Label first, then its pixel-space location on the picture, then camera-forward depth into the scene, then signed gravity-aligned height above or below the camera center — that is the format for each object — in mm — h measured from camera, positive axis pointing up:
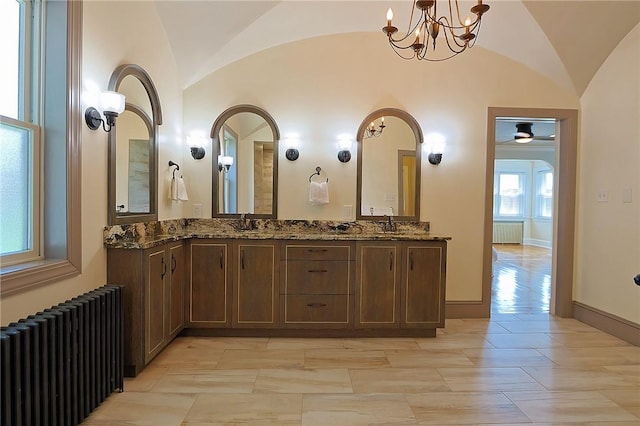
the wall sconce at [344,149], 3850 +602
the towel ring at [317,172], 3895 +364
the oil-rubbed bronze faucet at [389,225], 3873 -174
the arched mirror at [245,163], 3873 +447
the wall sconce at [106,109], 2354 +607
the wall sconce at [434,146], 3881 +650
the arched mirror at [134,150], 2668 +424
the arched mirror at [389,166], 3902 +442
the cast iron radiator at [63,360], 1531 -758
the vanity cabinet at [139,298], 2529 -643
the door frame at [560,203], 3979 +81
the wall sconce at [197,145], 3852 +616
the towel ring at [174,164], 3584 +386
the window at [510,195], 11469 +459
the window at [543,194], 10875 +485
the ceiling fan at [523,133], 5886 +1252
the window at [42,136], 1955 +372
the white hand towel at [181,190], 3576 +144
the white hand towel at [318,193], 3797 +142
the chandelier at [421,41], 3414 +1727
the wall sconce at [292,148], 3848 +602
